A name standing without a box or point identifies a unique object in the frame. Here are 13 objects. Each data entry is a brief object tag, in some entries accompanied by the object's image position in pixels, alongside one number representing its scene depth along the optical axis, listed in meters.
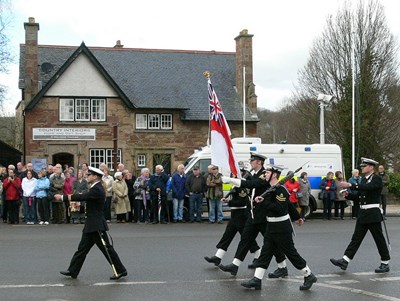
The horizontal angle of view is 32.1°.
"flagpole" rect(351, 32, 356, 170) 33.14
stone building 37.94
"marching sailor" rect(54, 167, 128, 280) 10.97
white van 23.70
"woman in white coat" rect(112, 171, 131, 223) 22.08
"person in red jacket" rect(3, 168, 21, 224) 21.41
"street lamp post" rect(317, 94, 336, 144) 28.98
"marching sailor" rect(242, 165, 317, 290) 10.12
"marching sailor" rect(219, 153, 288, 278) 10.60
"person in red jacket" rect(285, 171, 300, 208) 23.16
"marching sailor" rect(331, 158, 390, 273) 11.88
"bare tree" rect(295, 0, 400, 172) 40.38
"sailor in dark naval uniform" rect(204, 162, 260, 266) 12.25
